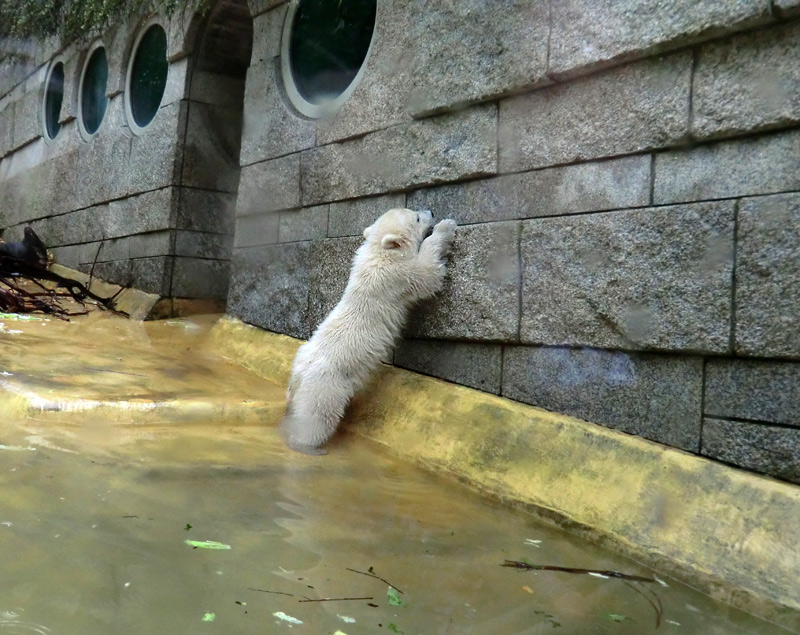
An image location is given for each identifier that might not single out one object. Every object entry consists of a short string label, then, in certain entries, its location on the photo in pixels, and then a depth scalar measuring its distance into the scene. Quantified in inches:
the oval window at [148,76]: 307.4
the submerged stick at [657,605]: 85.8
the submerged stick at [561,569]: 96.7
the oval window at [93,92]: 359.3
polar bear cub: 155.3
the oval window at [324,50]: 200.7
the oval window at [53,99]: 406.6
